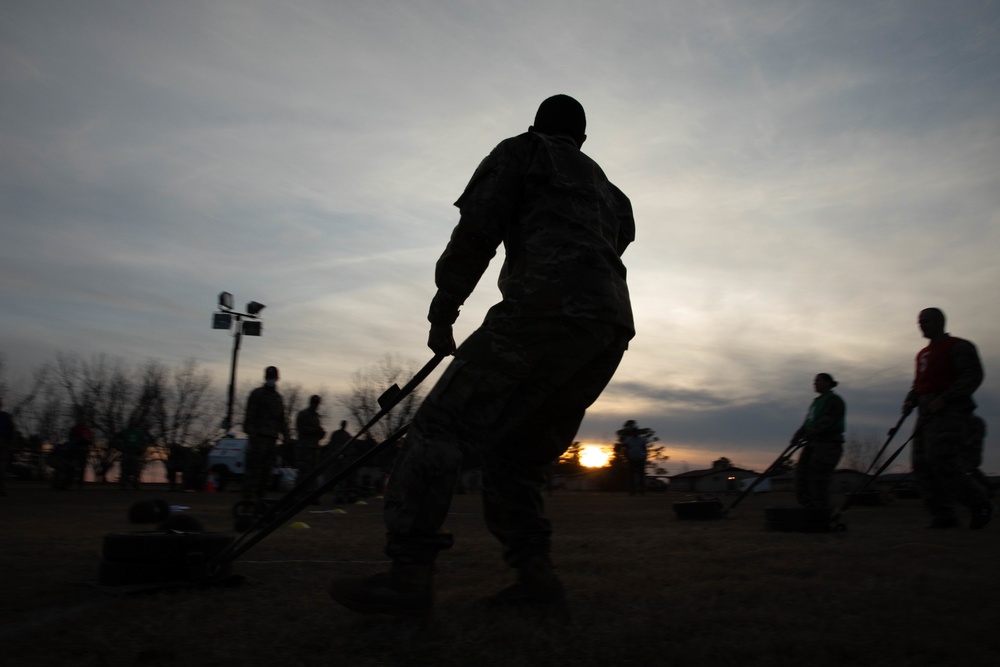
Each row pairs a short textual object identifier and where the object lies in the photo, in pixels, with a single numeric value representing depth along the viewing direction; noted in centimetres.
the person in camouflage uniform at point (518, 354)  250
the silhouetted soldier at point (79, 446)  1930
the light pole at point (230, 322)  2788
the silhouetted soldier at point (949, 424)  694
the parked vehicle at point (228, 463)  2372
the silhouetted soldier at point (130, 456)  2177
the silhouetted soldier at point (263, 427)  1057
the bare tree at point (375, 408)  4594
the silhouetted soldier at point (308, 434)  1377
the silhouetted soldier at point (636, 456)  1984
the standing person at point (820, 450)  877
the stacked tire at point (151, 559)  312
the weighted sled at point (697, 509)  899
